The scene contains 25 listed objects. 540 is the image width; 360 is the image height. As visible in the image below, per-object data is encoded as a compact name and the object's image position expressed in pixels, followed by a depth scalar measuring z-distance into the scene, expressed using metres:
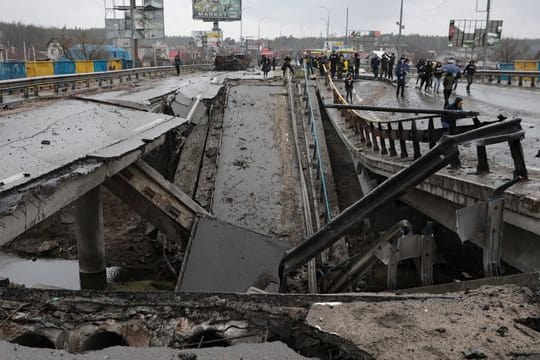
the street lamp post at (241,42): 97.26
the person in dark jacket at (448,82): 17.79
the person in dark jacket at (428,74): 24.40
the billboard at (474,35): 41.91
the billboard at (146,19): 43.88
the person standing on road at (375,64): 33.83
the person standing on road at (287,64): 24.28
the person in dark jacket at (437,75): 24.14
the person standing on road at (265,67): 28.09
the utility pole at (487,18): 37.03
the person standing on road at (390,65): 32.19
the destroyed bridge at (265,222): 3.33
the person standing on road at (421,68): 26.22
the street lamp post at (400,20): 46.56
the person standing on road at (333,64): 30.12
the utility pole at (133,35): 39.72
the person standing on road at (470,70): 27.15
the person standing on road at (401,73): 22.22
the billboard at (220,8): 66.56
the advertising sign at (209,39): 92.31
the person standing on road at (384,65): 33.73
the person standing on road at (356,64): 30.97
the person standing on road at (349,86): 19.30
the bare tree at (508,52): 78.05
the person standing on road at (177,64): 39.31
